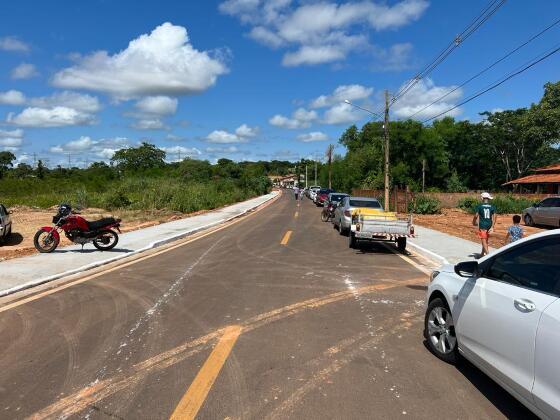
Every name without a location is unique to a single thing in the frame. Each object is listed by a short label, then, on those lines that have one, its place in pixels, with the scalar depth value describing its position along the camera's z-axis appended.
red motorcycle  12.73
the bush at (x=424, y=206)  32.22
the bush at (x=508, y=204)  34.56
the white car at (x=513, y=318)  3.27
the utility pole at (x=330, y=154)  78.50
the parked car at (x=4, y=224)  15.47
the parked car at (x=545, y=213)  22.02
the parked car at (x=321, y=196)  41.65
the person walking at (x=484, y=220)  11.51
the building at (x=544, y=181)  44.86
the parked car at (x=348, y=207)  17.72
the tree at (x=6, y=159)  104.40
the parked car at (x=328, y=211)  24.00
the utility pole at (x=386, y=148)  28.19
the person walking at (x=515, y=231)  9.83
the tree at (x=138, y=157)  120.88
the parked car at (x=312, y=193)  58.13
